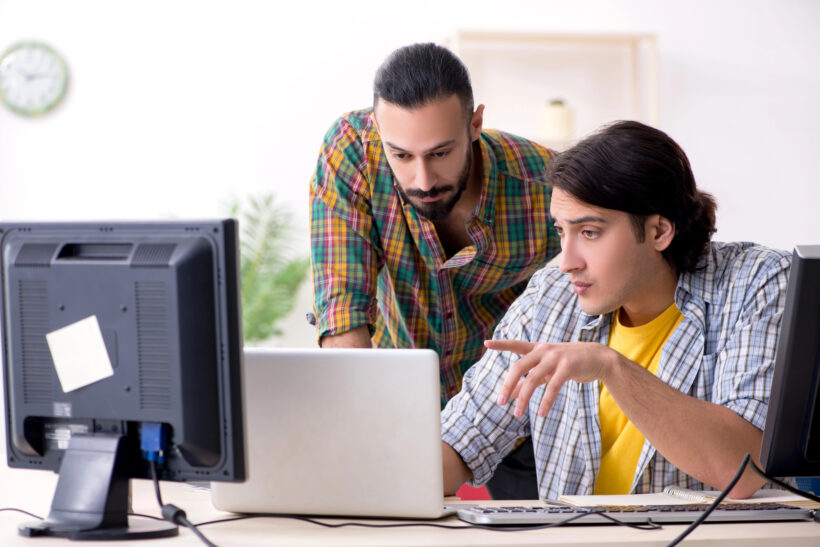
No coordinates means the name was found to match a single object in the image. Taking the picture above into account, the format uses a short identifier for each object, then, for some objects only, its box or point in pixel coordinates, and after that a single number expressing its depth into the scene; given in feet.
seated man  10.50
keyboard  9.02
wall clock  20.60
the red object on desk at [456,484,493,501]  11.12
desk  8.71
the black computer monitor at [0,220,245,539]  8.80
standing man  11.33
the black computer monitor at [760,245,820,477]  8.67
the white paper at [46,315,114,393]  8.92
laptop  9.11
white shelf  21.47
